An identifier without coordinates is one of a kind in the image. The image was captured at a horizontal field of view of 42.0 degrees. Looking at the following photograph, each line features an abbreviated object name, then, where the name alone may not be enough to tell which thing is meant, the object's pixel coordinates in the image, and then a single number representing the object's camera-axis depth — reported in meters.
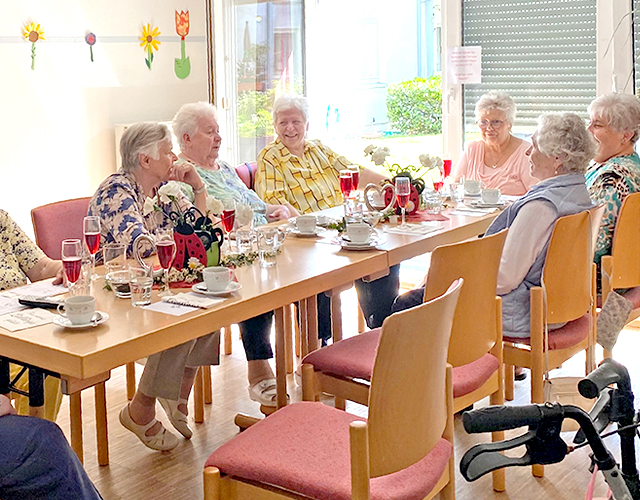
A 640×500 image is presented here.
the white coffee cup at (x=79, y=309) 1.97
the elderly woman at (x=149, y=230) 2.91
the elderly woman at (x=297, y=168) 4.14
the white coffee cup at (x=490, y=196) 3.70
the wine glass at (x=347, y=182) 3.19
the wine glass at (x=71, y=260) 2.11
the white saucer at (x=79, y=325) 1.95
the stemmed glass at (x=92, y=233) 2.34
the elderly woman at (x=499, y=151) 4.26
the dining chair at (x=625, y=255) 3.13
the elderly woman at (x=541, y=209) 2.81
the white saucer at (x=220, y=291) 2.23
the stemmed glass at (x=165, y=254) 2.22
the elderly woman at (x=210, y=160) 3.77
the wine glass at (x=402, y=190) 3.13
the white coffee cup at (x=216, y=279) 2.24
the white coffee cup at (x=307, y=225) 3.07
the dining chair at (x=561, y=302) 2.72
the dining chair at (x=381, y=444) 1.68
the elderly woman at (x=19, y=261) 2.71
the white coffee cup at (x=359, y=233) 2.80
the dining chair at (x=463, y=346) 2.28
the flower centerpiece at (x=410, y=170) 3.41
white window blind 4.58
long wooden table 1.83
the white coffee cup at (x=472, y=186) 3.91
